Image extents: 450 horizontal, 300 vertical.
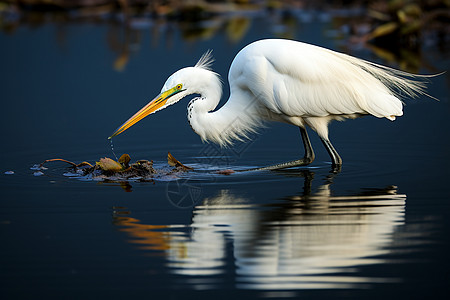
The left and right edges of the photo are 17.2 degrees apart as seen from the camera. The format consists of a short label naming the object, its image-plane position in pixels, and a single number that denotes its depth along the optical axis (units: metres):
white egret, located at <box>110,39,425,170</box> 13.95
